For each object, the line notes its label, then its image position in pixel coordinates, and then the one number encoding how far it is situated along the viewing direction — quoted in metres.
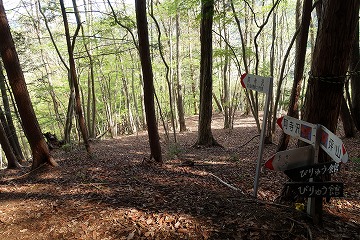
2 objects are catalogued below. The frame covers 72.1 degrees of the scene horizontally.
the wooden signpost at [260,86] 3.67
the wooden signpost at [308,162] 2.67
